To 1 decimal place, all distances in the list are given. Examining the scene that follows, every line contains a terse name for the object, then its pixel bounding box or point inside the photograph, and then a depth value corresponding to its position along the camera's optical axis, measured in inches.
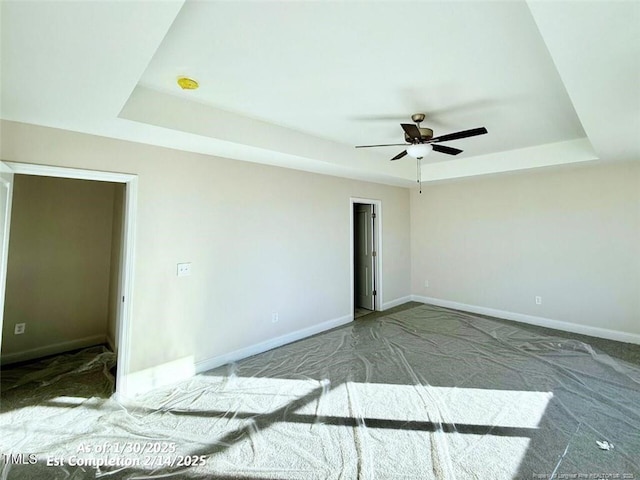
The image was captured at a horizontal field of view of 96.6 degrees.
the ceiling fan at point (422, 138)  103.0
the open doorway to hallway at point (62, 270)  135.0
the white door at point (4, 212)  82.5
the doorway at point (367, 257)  218.4
